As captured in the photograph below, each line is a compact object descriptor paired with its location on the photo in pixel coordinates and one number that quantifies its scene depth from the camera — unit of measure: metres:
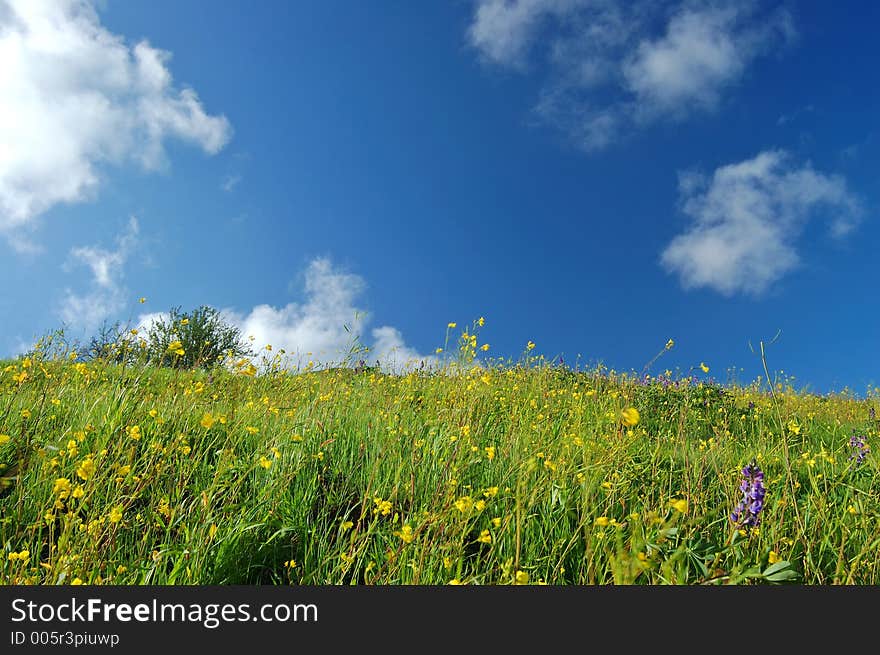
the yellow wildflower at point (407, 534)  2.08
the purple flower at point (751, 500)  2.29
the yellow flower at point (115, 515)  2.11
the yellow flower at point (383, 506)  2.53
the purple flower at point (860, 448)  4.43
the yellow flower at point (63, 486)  2.17
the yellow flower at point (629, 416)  1.80
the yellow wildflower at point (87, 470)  2.26
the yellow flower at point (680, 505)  1.65
